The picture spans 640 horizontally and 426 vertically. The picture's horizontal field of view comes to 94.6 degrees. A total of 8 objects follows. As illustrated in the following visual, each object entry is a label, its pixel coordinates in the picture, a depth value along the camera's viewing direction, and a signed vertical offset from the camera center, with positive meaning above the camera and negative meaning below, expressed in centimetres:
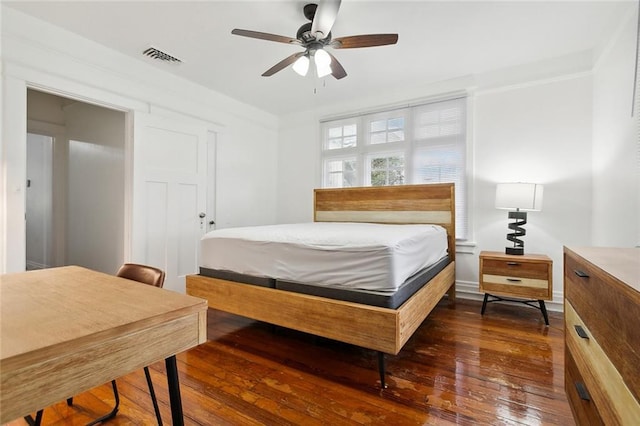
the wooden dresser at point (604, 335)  70 -37
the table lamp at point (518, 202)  273 +9
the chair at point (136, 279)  128 -36
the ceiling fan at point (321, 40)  189 +121
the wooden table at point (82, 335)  55 -29
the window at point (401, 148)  348 +81
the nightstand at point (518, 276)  258 -59
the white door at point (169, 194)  302 +13
